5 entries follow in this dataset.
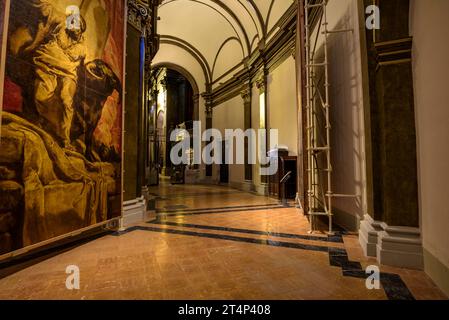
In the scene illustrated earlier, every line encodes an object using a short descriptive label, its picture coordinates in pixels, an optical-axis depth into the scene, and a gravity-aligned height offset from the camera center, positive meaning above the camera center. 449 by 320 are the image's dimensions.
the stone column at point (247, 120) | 11.16 +2.24
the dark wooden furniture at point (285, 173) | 8.04 -0.17
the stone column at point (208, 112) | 15.42 +3.52
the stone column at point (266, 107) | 9.67 +2.37
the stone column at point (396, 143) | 2.87 +0.30
